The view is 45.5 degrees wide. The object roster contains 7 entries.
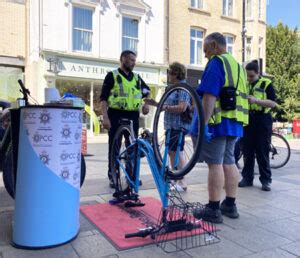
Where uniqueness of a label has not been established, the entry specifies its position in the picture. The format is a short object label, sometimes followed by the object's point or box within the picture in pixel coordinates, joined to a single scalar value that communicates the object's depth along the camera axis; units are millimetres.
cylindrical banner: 2994
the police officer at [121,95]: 5070
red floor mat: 3250
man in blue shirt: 3742
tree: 27159
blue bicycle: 3236
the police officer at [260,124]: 5539
